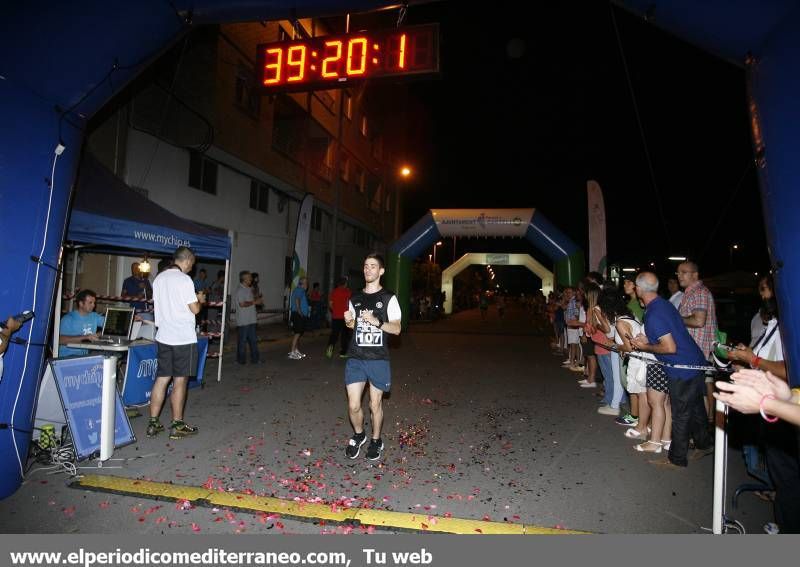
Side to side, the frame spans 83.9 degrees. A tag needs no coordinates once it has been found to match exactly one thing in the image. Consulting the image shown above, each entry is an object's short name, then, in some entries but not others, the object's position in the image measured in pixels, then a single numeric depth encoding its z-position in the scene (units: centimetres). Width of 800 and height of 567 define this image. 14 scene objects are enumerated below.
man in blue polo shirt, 427
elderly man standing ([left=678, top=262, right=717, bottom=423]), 493
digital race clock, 889
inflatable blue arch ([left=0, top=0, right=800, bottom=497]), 280
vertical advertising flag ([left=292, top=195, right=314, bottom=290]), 1278
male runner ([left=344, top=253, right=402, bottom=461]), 441
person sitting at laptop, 586
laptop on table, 663
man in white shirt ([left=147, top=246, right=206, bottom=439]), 503
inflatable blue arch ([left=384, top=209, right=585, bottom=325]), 1612
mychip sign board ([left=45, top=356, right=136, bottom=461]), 406
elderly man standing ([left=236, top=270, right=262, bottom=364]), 932
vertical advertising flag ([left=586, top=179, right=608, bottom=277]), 1404
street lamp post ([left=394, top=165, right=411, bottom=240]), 3922
